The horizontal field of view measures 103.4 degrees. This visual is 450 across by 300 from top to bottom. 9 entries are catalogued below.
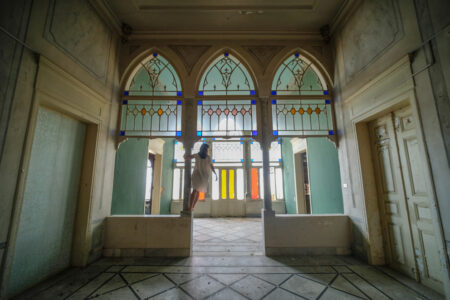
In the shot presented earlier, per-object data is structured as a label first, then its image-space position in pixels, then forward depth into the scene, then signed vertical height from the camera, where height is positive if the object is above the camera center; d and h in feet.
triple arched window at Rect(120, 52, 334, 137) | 11.18 +4.91
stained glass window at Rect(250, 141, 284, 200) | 23.47 +0.96
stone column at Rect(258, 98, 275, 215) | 10.71 +2.42
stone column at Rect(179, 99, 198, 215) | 10.70 +2.88
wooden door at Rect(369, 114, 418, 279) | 7.57 -0.95
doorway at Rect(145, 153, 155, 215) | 18.50 -0.42
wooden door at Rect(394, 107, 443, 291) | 6.49 -0.85
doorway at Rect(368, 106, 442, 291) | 6.72 -0.88
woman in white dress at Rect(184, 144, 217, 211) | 10.20 +0.38
